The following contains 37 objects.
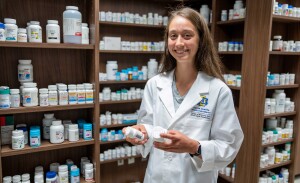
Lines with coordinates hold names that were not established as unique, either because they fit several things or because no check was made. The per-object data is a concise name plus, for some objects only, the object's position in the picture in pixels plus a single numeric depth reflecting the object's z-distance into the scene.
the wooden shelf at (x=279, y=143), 2.69
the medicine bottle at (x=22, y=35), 1.90
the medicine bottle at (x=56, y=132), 2.08
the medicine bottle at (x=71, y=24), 2.01
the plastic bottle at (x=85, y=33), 2.14
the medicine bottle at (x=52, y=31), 1.98
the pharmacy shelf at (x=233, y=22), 2.63
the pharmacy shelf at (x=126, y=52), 2.80
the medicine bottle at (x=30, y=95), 1.95
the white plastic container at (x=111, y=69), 2.86
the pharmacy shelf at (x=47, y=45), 1.84
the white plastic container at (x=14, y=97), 1.92
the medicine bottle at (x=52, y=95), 2.05
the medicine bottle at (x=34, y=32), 1.93
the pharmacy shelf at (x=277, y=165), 2.71
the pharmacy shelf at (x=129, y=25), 2.79
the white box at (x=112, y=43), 2.89
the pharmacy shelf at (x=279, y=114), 2.59
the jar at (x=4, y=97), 1.88
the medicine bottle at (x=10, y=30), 1.85
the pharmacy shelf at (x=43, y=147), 1.92
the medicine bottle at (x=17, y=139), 1.94
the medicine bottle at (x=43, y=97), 2.01
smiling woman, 1.21
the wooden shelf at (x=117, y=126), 2.89
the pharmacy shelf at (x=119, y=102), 2.81
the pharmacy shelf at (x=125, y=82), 2.81
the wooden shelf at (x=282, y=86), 2.56
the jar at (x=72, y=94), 2.13
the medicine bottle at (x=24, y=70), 2.02
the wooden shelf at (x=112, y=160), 2.93
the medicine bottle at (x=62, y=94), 2.09
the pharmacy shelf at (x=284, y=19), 2.47
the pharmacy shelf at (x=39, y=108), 1.89
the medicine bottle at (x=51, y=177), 2.10
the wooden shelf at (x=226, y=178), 2.82
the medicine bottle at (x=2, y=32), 1.82
